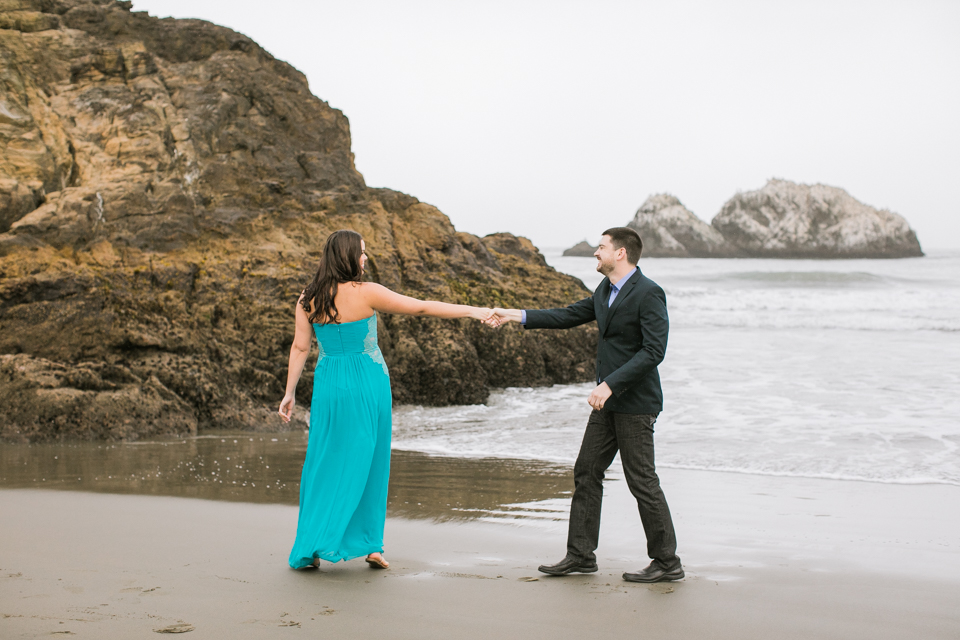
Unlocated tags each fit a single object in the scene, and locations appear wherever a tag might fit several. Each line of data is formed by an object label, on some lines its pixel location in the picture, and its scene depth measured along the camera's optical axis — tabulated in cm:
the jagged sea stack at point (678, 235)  5216
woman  410
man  391
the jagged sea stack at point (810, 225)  5209
